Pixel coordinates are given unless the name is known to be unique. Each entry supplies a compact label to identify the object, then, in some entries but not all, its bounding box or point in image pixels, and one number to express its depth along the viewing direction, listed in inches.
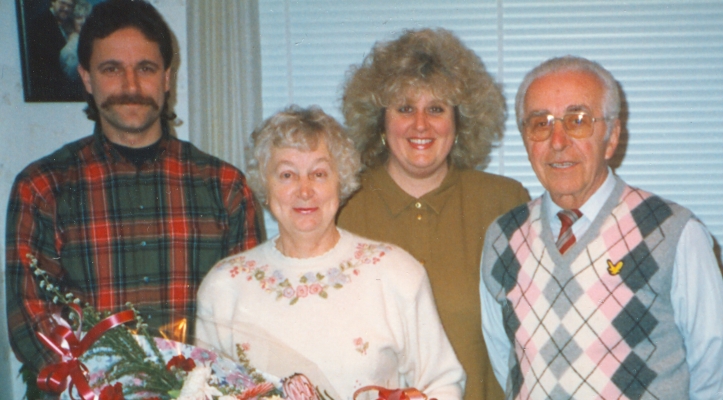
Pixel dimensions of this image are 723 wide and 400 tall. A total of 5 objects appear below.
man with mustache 83.2
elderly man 63.2
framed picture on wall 115.6
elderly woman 66.9
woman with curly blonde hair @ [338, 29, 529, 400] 83.2
